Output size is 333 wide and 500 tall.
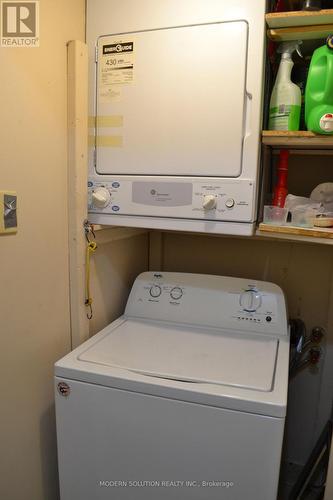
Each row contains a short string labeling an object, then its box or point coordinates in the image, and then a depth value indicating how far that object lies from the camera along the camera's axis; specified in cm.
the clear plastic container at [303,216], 128
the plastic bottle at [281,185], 141
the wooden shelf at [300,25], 109
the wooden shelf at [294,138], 116
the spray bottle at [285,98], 122
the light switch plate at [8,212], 108
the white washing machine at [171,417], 102
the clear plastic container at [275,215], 133
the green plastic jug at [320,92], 111
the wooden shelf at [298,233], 118
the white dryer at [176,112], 118
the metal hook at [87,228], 139
